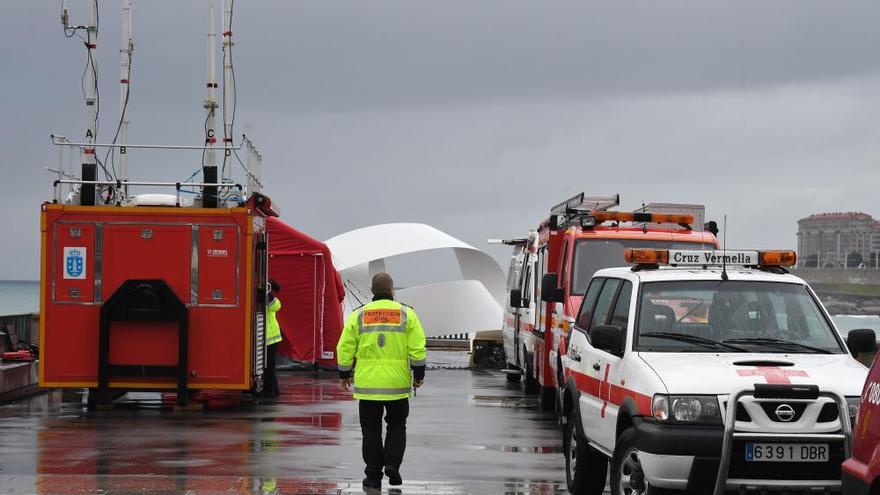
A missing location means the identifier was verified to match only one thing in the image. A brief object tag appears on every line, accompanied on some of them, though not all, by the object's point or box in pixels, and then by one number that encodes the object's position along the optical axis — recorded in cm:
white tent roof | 4178
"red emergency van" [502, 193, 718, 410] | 1841
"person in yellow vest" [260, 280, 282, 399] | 2327
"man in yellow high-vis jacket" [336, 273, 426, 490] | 1244
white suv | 938
